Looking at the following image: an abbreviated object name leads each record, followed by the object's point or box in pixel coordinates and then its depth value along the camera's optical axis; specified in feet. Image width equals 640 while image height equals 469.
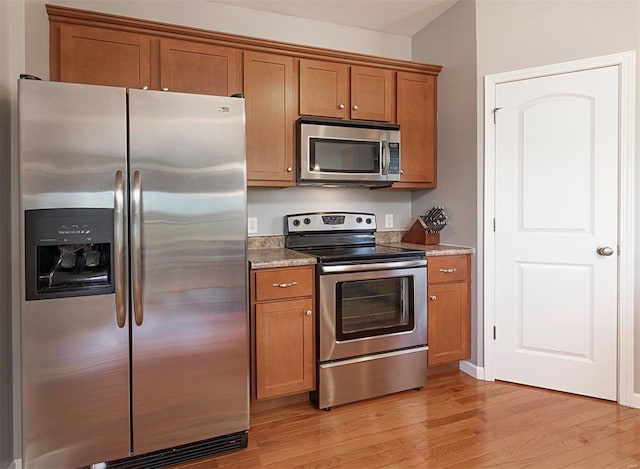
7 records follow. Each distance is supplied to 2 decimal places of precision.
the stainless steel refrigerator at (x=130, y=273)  5.49
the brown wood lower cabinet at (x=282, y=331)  7.50
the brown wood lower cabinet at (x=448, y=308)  9.13
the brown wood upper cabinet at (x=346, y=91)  9.05
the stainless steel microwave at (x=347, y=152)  8.83
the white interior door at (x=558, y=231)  8.07
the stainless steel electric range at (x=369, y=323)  7.97
